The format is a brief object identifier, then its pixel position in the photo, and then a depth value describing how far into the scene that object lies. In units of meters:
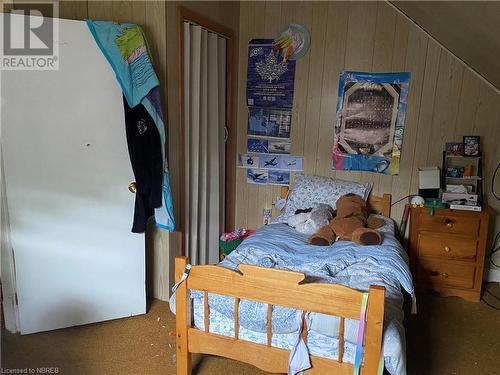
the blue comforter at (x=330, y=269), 1.59
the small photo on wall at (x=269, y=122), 3.31
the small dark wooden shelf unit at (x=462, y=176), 2.87
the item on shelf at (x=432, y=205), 2.80
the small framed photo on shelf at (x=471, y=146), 2.89
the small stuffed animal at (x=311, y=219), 2.67
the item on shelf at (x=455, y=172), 2.94
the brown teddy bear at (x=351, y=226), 2.39
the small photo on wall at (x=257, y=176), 3.44
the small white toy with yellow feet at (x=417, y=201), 2.86
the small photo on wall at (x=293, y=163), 3.33
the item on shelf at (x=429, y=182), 2.94
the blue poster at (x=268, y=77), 3.24
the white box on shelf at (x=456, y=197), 2.79
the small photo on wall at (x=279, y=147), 3.35
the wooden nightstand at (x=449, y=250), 2.77
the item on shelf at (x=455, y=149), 2.95
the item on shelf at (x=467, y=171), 2.92
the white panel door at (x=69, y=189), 2.10
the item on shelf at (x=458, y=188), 2.84
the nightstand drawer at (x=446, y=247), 2.79
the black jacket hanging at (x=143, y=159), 2.28
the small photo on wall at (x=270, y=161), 3.38
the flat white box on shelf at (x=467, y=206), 2.75
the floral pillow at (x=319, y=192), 3.01
